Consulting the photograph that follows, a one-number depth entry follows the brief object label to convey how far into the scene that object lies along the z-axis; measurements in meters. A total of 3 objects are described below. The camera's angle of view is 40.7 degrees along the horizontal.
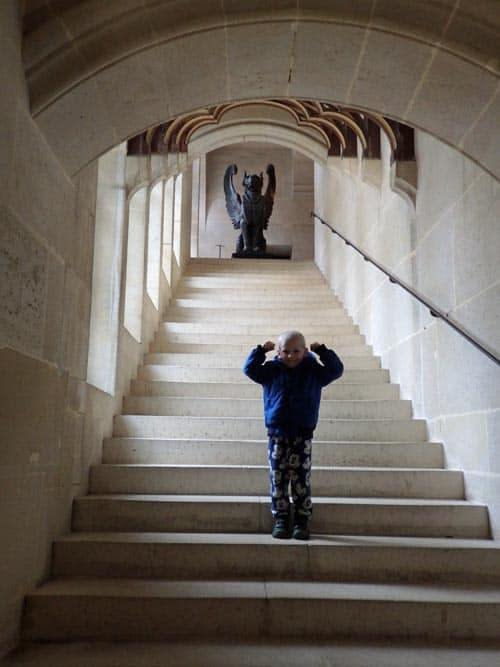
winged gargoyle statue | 9.44
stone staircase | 2.32
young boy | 2.86
